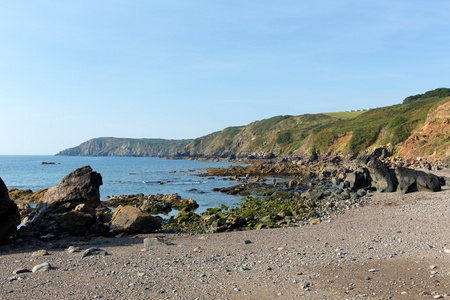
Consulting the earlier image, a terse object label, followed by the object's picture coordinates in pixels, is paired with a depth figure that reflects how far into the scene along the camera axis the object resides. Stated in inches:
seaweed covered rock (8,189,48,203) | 1722.4
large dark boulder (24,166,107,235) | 919.7
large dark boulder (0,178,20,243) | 752.3
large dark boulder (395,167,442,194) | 1261.1
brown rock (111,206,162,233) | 960.3
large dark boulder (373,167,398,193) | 1433.3
